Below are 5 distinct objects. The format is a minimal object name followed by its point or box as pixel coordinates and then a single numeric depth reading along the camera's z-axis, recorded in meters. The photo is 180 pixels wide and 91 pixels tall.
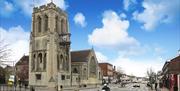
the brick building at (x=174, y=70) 21.64
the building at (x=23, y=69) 50.69
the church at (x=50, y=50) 39.05
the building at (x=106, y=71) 76.73
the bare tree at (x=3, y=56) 18.14
